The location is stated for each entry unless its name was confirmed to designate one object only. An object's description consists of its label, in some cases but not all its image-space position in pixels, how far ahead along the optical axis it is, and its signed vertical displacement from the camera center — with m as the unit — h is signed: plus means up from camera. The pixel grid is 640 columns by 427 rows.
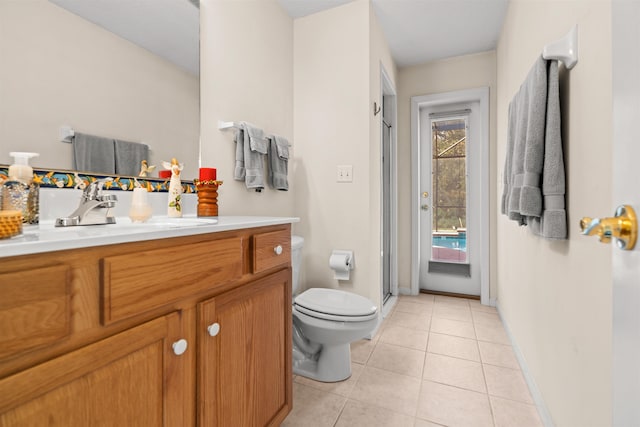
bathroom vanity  0.53 -0.27
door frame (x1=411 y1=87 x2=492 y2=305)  2.80 +0.36
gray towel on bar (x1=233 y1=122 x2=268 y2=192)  1.69 +0.32
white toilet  1.53 -0.60
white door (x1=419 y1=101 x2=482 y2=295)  2.97 +0.12
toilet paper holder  2.04 -0.36
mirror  0.89 +0.48
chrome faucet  0.90 +0.00
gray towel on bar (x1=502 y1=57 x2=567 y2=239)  1.06 +0.18
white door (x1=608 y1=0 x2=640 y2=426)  0.39 +0.03
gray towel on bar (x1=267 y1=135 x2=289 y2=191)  1.93 +0.31
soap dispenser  0.75 +0.05
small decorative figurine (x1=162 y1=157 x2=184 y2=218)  1.19 +0.08
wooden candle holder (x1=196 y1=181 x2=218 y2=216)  1.38 +0.06
